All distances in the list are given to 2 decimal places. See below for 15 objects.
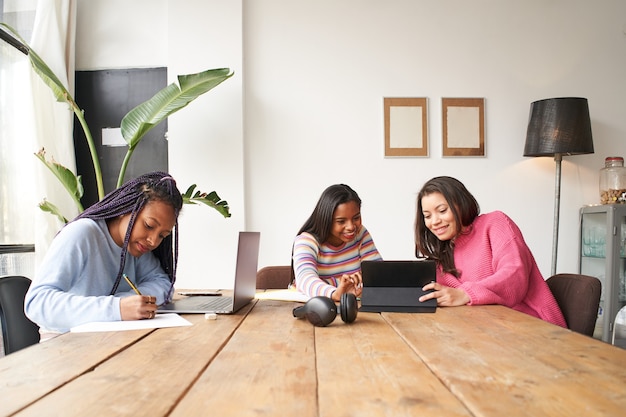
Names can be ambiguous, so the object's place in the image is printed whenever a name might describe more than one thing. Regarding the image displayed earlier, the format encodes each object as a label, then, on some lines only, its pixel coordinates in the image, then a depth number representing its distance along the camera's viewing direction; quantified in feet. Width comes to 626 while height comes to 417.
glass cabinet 11.95
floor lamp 12.17
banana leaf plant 10.55
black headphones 4.45
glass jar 12.70
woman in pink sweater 5.97
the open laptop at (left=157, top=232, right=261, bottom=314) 5.26
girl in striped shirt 7.19
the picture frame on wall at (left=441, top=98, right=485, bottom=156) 13.11
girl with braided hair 4.74
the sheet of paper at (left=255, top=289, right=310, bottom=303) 6.23
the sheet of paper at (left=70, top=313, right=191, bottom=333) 4.29
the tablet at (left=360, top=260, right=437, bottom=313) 5.36
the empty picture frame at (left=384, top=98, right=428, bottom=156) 13.05
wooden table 2.44
